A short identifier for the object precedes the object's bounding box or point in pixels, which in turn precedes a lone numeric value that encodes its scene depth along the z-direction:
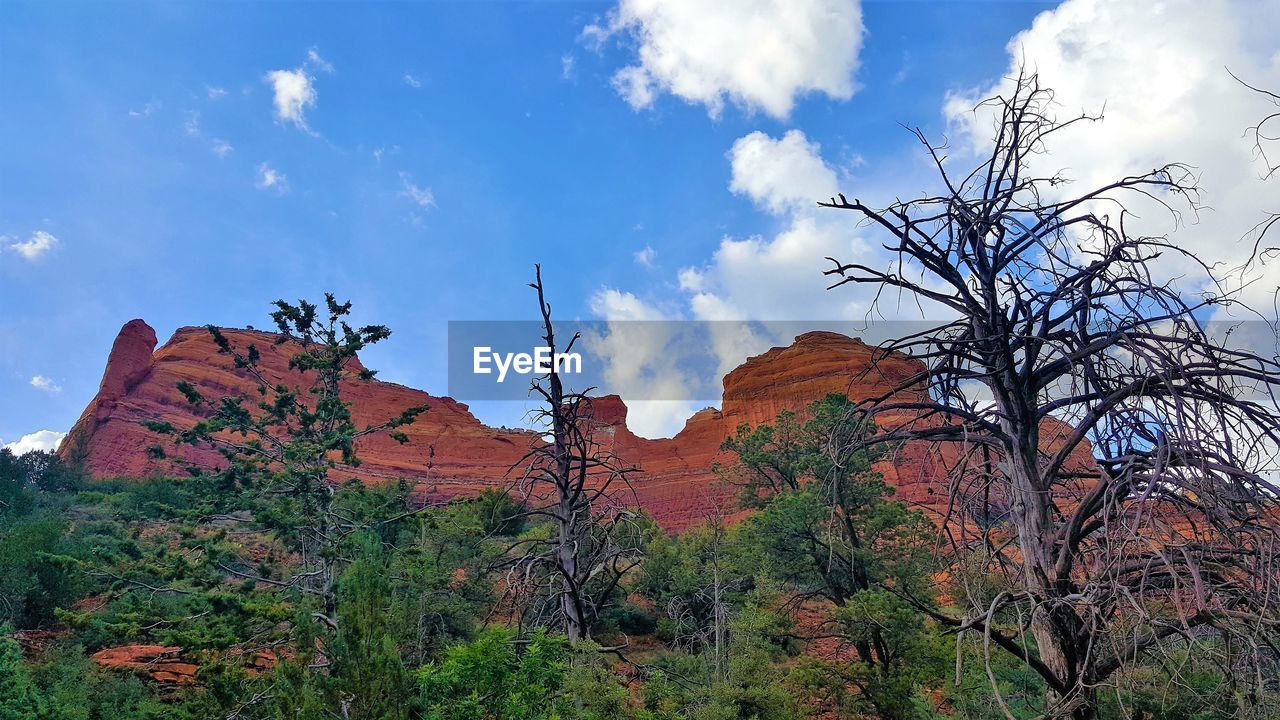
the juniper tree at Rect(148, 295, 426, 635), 15.38
